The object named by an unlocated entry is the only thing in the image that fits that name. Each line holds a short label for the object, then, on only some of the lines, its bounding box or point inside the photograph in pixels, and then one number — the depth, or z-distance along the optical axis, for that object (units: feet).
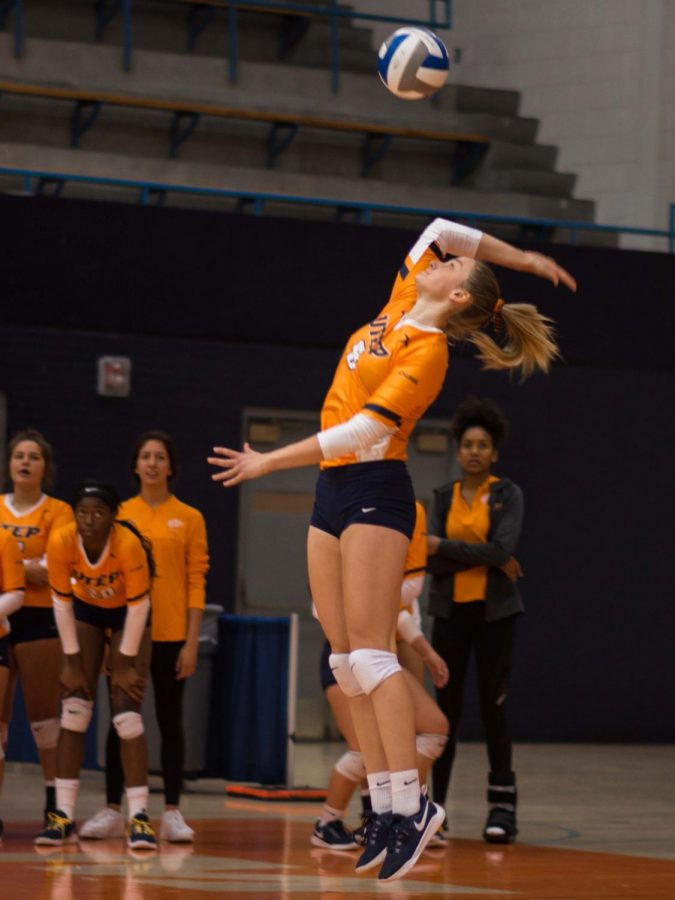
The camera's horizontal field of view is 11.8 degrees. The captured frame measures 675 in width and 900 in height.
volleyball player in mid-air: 33.84
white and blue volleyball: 48.01
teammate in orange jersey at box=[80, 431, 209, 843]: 51.59
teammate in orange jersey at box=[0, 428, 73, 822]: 50.78
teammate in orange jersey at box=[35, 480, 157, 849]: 48.08
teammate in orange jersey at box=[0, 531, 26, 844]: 48.37
